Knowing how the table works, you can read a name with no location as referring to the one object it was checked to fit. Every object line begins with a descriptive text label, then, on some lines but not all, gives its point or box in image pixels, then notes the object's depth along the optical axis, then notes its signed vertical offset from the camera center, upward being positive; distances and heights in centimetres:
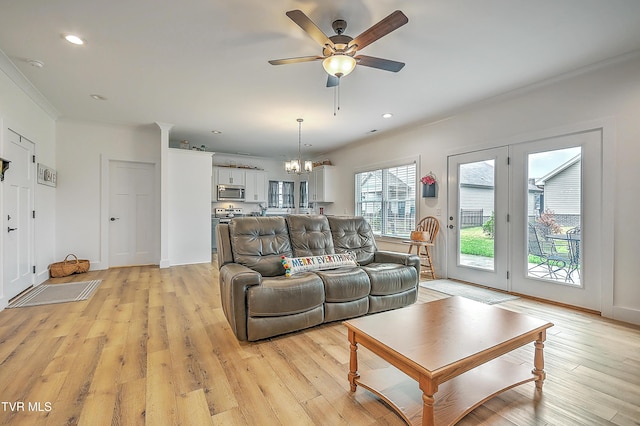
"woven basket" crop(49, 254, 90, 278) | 467 -96
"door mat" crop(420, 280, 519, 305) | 362 -108
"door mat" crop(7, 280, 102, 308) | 341 -110
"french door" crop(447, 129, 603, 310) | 320 -7
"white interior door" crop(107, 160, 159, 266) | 551 -10
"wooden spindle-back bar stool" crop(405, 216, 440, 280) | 475 -46
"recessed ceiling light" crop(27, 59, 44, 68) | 302 +152
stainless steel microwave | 753 +45
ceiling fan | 205 +128
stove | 759 -9
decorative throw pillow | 290 -54
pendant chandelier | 531 +82
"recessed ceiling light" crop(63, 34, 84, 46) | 259 +152
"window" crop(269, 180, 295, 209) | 857 +46
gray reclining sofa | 243 -63
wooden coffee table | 140 -72
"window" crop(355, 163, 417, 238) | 551 +25
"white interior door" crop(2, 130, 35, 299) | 336 -11
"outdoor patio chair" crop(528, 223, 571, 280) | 341 -53
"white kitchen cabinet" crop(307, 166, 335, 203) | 748 +68
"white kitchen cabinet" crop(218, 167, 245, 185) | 752 +88
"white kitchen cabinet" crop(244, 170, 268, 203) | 792 +64
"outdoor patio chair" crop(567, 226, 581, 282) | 329 -42
